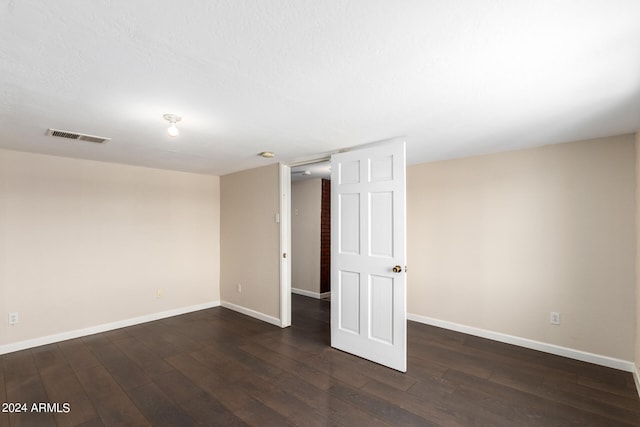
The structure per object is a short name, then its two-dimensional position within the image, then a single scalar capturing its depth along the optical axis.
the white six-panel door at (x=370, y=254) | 2.84
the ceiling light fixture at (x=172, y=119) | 2.28
